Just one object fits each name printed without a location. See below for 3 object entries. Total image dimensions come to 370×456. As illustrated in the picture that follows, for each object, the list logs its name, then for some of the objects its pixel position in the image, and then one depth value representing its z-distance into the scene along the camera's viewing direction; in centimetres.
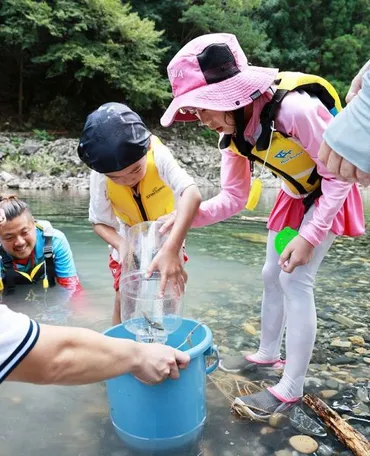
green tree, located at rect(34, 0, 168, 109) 1981
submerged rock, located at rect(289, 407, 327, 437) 189
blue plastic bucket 171
